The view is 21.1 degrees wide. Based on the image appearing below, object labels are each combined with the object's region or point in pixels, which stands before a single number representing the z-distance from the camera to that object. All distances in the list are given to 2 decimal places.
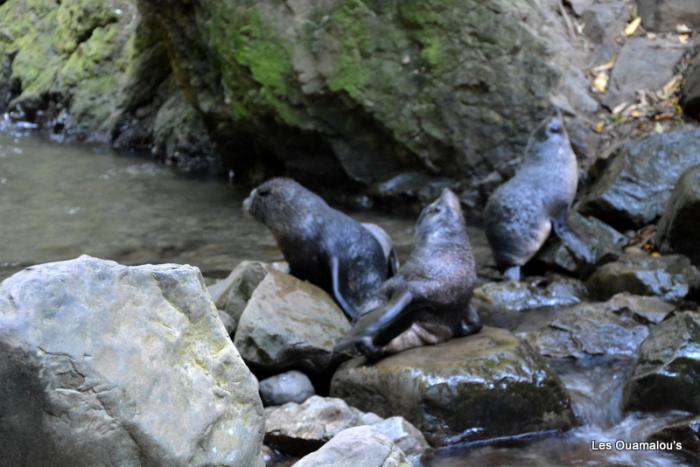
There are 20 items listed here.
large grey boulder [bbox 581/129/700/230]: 16.13
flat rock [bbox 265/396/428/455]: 9.00
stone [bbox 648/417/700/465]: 8.90
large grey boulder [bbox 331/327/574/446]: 9.46
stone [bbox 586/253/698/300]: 13.26
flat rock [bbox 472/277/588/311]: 13.57
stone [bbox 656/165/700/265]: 13.97
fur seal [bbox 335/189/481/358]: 10.46
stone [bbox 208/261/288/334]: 11.63
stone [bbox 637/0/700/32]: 20.23
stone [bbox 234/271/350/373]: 10.34
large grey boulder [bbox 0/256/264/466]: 5.05
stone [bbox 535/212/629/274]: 14.85
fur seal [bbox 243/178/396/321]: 12.89
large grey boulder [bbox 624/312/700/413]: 9.68
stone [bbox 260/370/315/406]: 10.28
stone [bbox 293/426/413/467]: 5.40
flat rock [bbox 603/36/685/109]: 19.40
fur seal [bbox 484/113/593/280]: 15.29
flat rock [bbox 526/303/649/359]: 11.43
